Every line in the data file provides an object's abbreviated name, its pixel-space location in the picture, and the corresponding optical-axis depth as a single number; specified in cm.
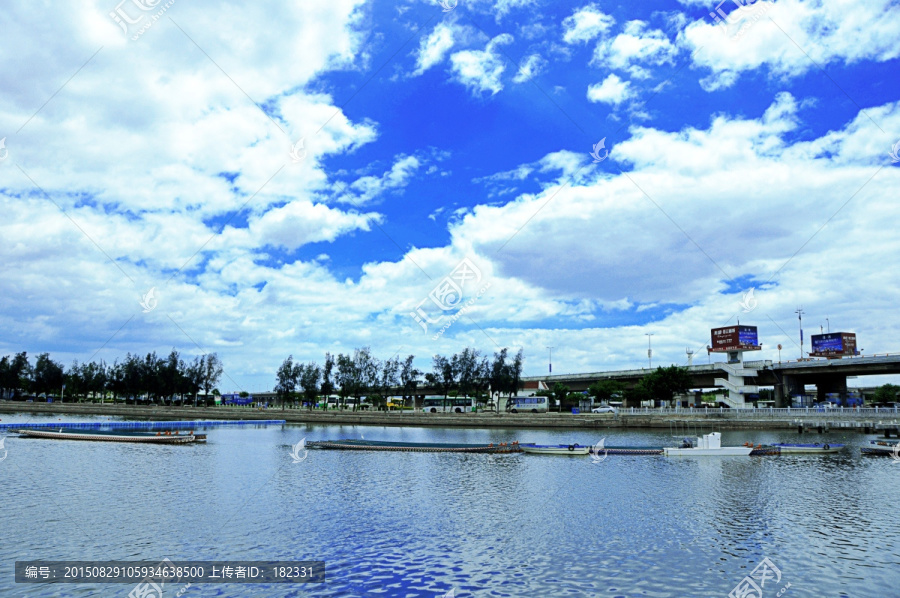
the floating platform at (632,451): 7300
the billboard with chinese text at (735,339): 13488
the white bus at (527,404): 16225
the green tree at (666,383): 13600
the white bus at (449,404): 17735
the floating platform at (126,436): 8400
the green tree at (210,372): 19450
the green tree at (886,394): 18256
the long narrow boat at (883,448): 6898
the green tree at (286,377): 18812
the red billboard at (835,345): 16825
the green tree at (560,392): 18662
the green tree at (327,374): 18025
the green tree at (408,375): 17838
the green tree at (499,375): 16938
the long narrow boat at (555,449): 7212
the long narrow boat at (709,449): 7256
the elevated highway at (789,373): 12375
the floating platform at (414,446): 7712
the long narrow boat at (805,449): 7275
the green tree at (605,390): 16700
